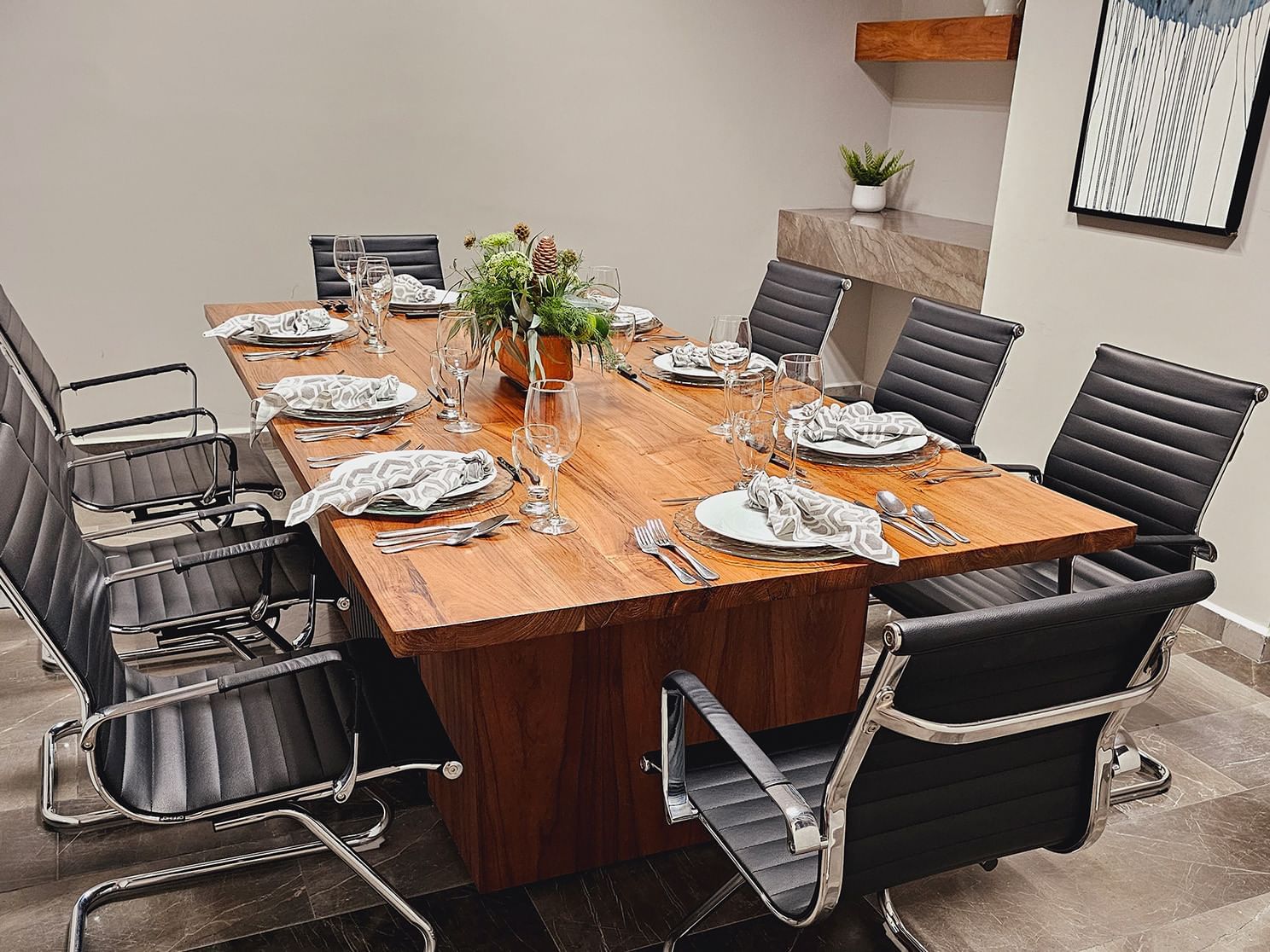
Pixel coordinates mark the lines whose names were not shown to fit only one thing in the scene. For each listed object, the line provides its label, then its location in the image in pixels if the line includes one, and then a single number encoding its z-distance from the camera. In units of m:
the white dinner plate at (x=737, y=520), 1.78
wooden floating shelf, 4.45
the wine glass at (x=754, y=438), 1.89
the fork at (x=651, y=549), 1.69
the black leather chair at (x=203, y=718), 1.65
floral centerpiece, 2.46
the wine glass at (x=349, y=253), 3.08
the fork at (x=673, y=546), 1.70
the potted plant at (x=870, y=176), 5.48
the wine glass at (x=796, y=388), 1.92
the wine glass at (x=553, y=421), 1.78
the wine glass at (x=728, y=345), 2.39
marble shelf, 4.40
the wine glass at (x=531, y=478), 1.88
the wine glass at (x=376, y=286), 2.94
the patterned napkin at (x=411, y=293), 3.62
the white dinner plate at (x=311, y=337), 3.08
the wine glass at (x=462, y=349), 2.41
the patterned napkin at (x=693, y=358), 2.91
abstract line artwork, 3.14
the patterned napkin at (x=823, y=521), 1.77
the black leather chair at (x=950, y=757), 1.32
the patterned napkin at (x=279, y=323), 3.14
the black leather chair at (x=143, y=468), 2.89
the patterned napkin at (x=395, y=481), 1.89
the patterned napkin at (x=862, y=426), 2.33
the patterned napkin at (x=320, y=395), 2.41
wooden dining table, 1.66
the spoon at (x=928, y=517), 1.93
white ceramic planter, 5.49
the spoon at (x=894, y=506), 1.98
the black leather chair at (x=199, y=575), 2.26
